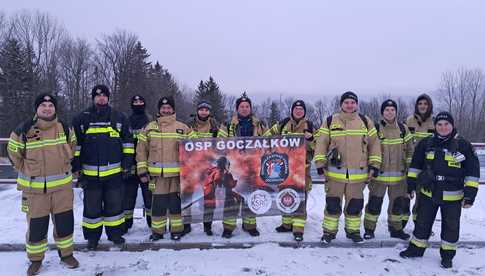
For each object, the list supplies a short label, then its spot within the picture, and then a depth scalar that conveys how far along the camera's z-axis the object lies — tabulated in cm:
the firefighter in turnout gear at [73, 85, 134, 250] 551
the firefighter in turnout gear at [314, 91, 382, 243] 573
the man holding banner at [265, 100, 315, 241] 620
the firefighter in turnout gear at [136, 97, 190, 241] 583
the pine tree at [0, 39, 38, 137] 3644
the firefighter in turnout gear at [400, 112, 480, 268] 517
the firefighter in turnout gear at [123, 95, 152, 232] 628
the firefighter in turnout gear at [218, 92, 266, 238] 621
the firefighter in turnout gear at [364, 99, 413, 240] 600
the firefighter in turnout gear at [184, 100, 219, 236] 618
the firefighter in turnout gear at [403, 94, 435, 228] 621
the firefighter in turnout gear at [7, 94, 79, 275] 494
